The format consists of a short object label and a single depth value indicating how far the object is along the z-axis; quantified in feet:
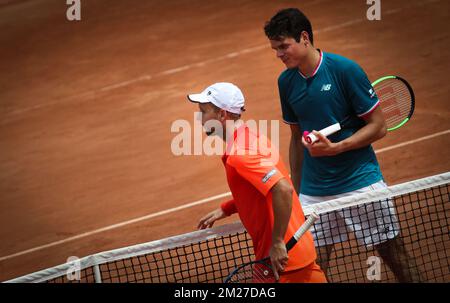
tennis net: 33.50
